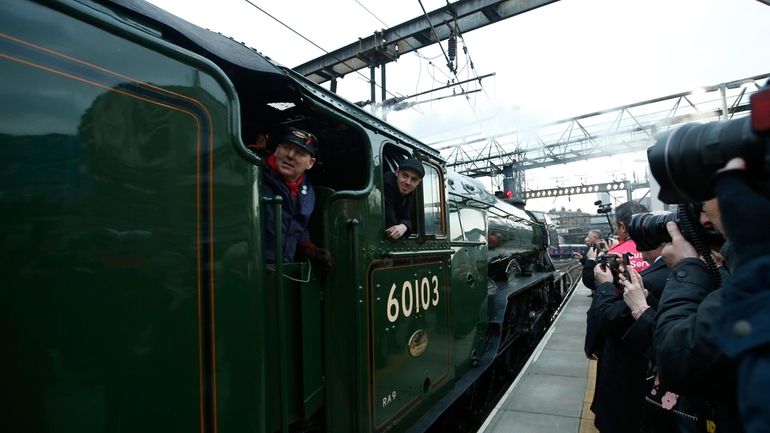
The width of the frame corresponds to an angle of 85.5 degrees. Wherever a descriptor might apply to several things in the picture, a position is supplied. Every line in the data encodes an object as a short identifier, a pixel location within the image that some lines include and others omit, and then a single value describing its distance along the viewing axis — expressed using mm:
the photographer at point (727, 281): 813
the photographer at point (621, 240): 3467
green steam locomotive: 1106
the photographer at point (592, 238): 5395
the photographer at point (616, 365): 2393
